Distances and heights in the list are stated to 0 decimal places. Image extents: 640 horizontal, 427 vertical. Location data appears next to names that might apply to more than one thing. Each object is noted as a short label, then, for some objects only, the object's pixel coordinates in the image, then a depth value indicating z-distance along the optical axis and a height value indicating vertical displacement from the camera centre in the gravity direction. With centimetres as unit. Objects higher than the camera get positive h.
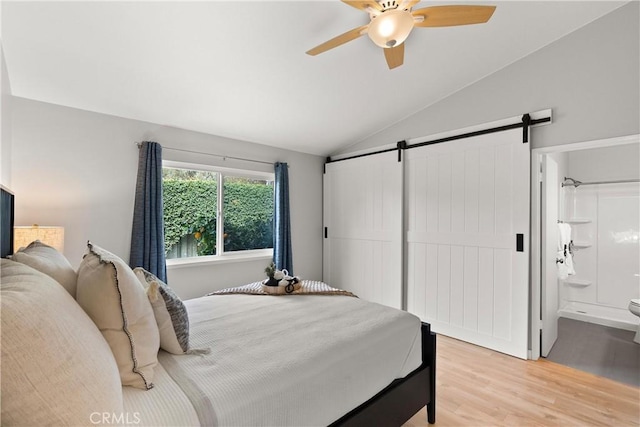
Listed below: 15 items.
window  352 +6
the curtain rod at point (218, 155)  333 +72
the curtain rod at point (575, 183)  404 +47
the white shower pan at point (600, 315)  376 -126
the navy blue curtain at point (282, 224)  416 -12
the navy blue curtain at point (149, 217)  306 -3
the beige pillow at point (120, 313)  107 -36
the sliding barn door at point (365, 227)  394 -15
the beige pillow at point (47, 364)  64 -35
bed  69 -63
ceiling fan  164 +111
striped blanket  243 -60
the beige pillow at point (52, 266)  114 -21
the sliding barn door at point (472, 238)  294 -22
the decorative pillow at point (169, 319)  136 -47
